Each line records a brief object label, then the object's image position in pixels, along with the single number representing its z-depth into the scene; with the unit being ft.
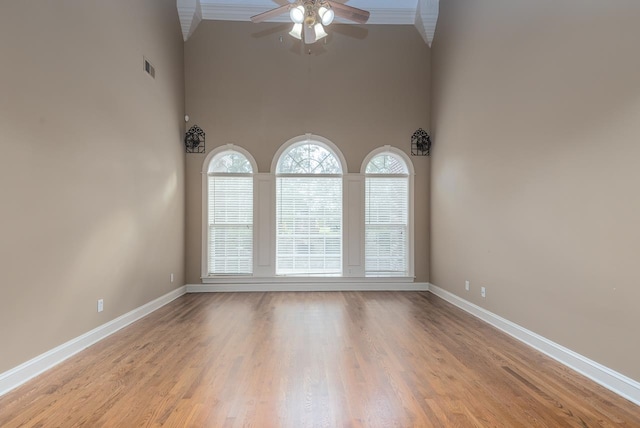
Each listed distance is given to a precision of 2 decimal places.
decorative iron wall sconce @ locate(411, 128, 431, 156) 19.75
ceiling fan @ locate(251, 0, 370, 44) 12.19
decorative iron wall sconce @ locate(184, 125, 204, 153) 19.15
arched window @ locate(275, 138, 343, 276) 19.52
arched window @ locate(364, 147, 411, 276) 19.66
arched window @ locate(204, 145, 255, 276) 19.27
